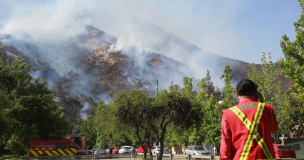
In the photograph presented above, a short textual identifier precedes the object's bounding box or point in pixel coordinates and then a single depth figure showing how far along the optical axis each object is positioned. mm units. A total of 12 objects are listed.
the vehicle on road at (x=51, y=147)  31906
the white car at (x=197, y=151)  31097
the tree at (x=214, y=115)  32812
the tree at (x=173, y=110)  21359
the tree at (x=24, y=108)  31578
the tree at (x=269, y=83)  28781
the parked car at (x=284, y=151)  23559
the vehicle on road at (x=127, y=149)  50750
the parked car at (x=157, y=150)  41906
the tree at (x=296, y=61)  18094
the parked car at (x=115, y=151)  55188
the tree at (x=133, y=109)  22069
